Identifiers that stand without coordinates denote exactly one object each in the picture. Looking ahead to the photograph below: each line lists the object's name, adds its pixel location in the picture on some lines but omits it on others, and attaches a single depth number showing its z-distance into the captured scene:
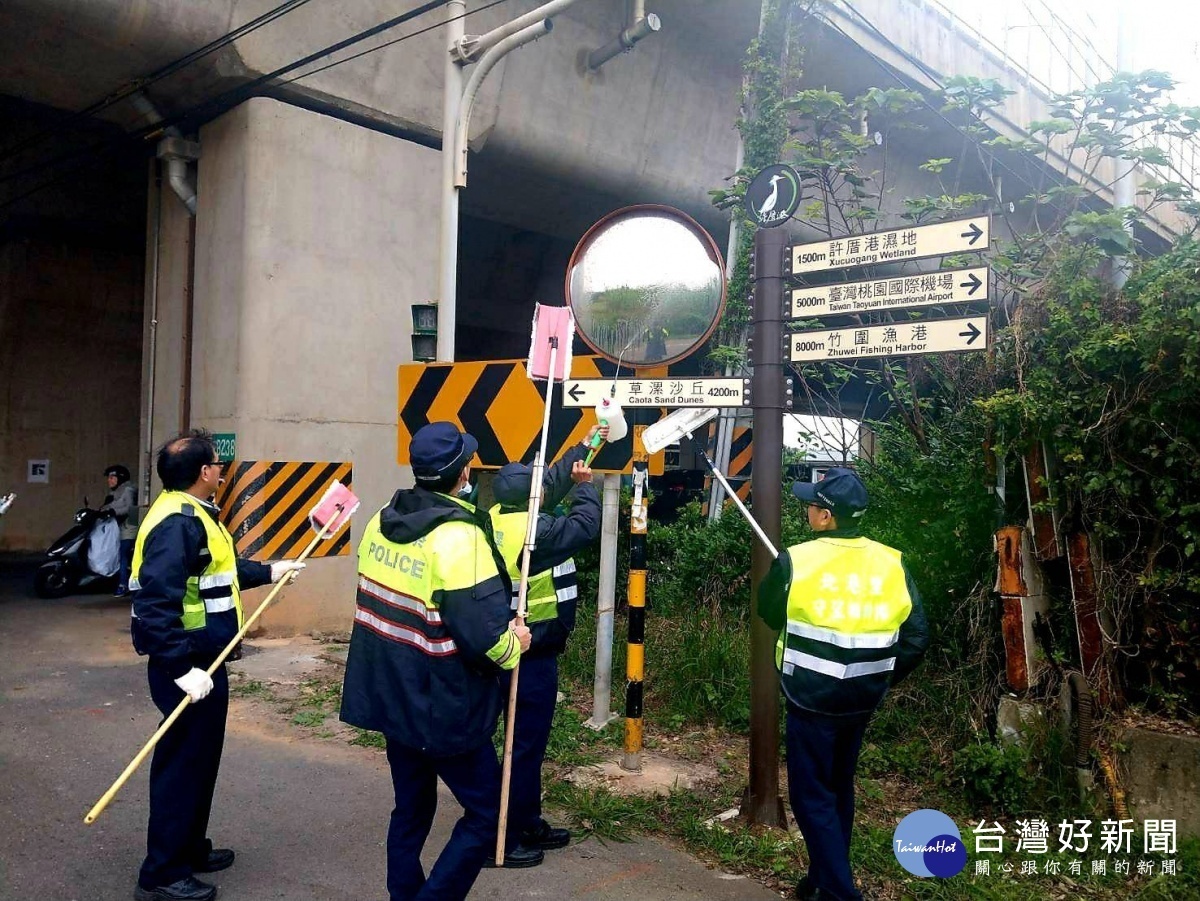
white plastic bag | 10.62
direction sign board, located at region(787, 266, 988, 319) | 4.03
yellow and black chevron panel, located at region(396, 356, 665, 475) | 5.33
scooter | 10.38
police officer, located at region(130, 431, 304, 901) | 3.58
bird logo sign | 4.59
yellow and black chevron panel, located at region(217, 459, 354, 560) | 8.30
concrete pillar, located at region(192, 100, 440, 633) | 8.38
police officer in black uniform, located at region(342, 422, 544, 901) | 3.06
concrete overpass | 8.35
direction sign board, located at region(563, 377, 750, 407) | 4.57
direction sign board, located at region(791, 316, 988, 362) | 3.95
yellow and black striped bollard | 5.09
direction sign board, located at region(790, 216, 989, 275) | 4.02
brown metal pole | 4.44
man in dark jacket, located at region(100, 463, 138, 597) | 10.41
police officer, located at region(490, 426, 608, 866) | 4.07
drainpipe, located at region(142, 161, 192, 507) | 9.35
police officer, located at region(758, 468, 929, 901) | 3.49
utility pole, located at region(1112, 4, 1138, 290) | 9.31
